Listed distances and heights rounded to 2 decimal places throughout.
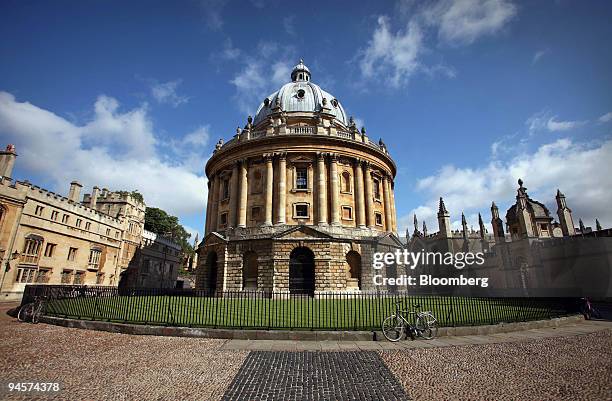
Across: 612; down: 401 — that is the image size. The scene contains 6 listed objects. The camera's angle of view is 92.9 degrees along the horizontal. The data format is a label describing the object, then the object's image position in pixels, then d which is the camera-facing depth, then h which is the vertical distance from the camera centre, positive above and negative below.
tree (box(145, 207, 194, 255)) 58.25 +11.35
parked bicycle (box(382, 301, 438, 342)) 9.59 -1.42
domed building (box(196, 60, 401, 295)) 24.89 +6.68
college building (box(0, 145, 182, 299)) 25.31 +4.50
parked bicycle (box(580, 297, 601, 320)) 14.73 -1.35
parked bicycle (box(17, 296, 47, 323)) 12.53 -1.33
